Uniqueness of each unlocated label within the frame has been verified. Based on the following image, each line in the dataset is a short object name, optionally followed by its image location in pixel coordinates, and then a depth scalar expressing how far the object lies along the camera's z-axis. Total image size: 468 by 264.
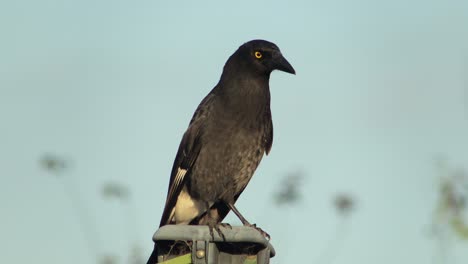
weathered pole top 7.90
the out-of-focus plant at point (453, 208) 12.30
